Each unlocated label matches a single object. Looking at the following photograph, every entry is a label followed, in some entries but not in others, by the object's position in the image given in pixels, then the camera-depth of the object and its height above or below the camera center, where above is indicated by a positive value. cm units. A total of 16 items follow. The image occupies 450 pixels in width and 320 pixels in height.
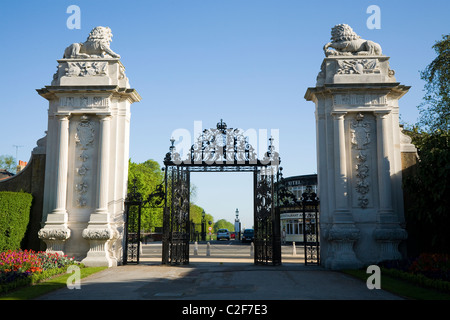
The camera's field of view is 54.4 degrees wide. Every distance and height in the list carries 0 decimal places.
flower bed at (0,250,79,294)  1090 -133
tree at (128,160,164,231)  4606 +376
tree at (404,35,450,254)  1320 +70
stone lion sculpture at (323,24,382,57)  1658 +660
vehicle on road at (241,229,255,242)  4429 -150
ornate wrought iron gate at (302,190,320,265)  1636 +67
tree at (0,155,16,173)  6044 +793
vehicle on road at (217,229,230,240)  5618 -188
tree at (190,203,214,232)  7151 +116
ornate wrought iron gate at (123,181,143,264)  1659 +65
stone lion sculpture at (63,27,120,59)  1694 +668
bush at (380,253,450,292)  1087 -142
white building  4588 +44
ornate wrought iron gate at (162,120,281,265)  1681 +129
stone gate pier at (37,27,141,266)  1595 +265
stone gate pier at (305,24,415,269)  1542 +237
